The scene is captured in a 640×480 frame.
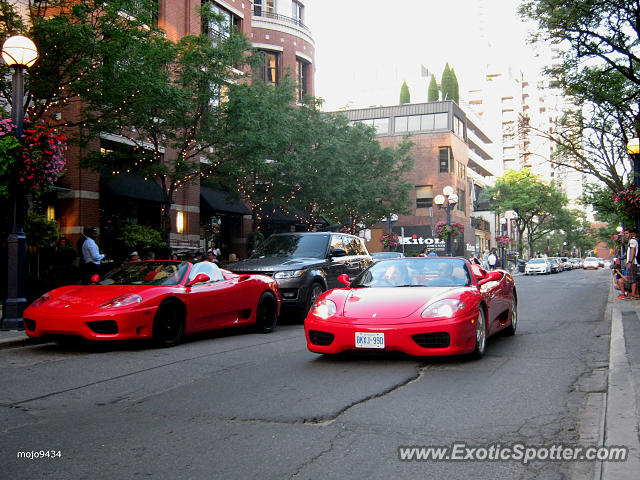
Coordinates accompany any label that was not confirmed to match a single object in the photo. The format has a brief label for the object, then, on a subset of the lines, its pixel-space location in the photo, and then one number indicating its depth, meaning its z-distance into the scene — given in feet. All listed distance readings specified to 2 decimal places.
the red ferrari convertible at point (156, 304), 27.04
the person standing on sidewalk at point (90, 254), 47.85
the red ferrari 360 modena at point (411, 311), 22.21
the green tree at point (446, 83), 250.37
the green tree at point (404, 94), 261.03
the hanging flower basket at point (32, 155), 34.58
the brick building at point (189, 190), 70.13
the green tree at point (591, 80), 49.19
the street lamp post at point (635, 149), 56.59
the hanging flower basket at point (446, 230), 113.13
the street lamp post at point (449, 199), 108.68
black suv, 40.01
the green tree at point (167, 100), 50.21
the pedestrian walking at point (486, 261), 139.33
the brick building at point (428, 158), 204.74
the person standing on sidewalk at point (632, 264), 50.93
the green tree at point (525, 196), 214.14
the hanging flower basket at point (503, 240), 187.93
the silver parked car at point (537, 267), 173.08
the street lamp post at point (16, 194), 34.68
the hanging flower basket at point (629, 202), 50.28
